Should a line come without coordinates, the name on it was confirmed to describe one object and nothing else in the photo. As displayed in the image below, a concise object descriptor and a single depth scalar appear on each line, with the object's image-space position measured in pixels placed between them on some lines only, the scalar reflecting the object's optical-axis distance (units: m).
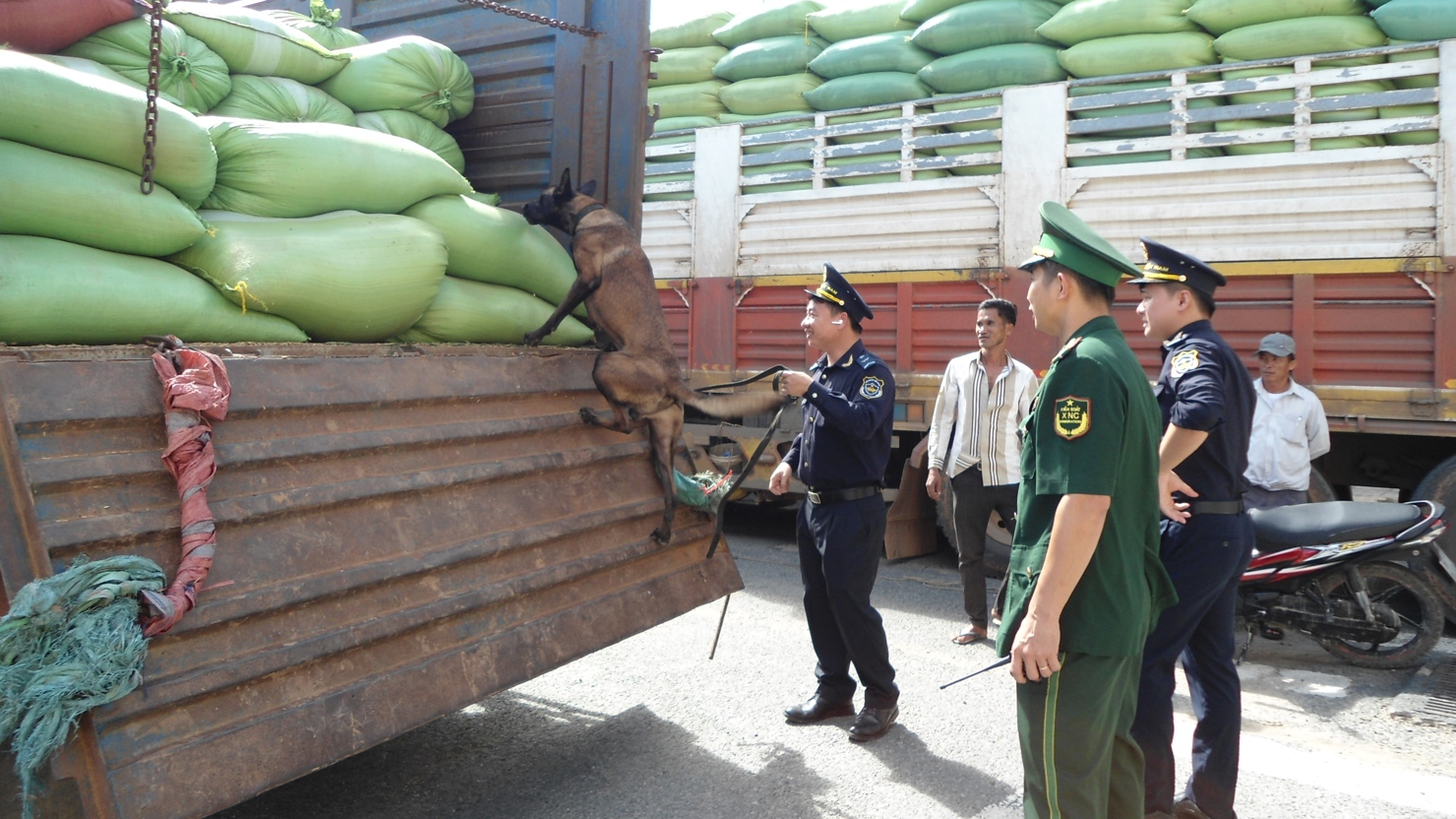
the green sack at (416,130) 3.56
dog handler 3.33
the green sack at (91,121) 2.22
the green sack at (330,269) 2.56
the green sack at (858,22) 6.11
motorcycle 4.07
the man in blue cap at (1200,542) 2.60
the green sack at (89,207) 2.21
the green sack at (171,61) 2.84
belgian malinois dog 3.28
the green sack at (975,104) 5.60
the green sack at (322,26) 3.74
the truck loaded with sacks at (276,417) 1.79
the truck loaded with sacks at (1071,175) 4.60
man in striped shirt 4.63
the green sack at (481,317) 3.10
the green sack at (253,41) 3.21
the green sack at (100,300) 2.15
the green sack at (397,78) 3.59
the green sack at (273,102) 3.26
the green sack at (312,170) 2.75
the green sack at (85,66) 2.57
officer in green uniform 1.90
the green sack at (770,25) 6.49
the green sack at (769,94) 6.33
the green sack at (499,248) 3.19
